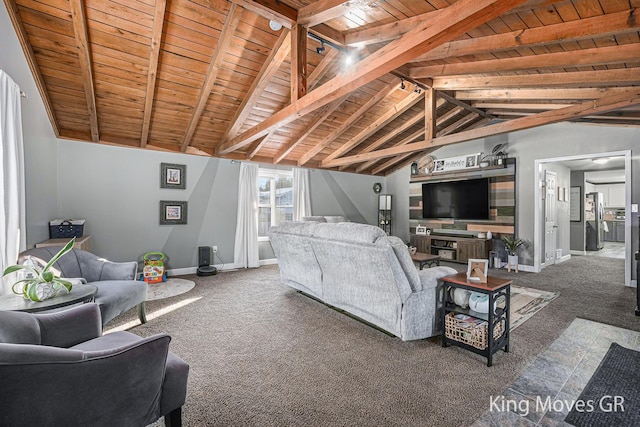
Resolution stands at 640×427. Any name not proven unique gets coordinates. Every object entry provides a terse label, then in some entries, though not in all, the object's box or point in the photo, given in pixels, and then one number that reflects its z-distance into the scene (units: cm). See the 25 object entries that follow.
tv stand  600
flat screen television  627
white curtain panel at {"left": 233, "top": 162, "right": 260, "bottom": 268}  590
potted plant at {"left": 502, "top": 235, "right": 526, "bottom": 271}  564
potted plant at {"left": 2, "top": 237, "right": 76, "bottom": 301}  196
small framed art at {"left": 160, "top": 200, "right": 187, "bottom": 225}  511
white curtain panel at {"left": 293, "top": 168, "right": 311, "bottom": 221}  679
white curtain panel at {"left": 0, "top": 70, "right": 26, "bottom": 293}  218
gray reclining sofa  243
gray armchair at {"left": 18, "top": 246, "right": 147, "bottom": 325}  251
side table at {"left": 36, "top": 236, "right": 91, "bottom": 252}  320
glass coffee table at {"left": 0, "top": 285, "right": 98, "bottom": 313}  183
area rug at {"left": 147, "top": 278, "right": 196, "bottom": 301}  403
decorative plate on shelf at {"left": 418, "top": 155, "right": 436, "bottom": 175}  691
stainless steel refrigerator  830
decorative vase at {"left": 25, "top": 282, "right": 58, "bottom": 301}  197
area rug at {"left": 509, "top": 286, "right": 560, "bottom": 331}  321
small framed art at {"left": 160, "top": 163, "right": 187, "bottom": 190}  511
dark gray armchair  93
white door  601
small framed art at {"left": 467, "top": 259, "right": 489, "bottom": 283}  235
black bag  372
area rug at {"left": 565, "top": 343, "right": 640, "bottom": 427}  167
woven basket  231
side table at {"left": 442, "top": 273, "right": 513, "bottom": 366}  221
